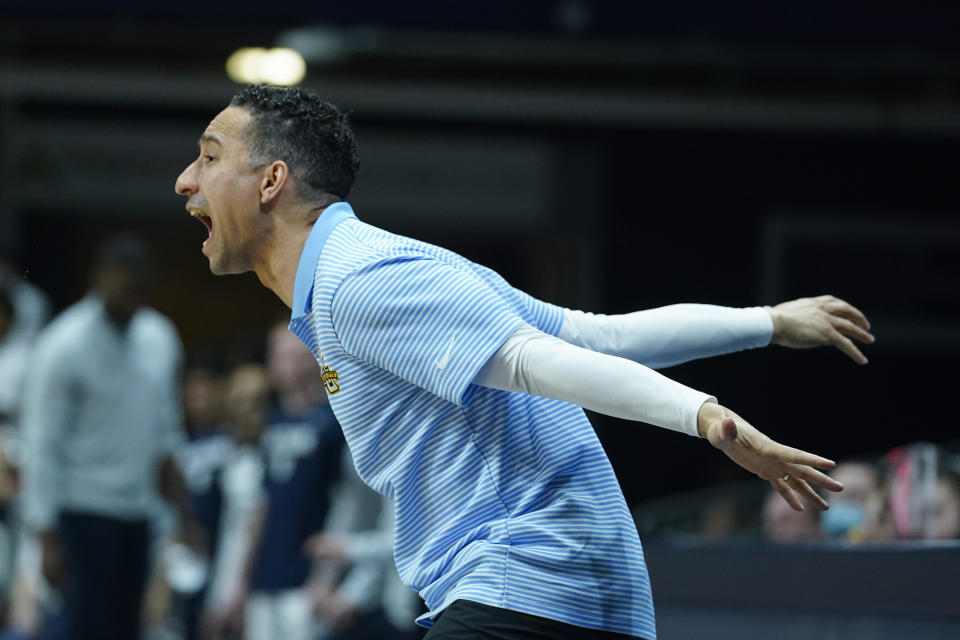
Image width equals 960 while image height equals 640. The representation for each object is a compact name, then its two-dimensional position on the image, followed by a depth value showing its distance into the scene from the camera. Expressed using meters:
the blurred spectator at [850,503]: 10.21
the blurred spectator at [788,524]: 10.48
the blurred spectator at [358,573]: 12.15
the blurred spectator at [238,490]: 14.66
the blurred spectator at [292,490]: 12.86
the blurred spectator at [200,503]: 15.34
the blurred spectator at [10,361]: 14.83
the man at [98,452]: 12.70
